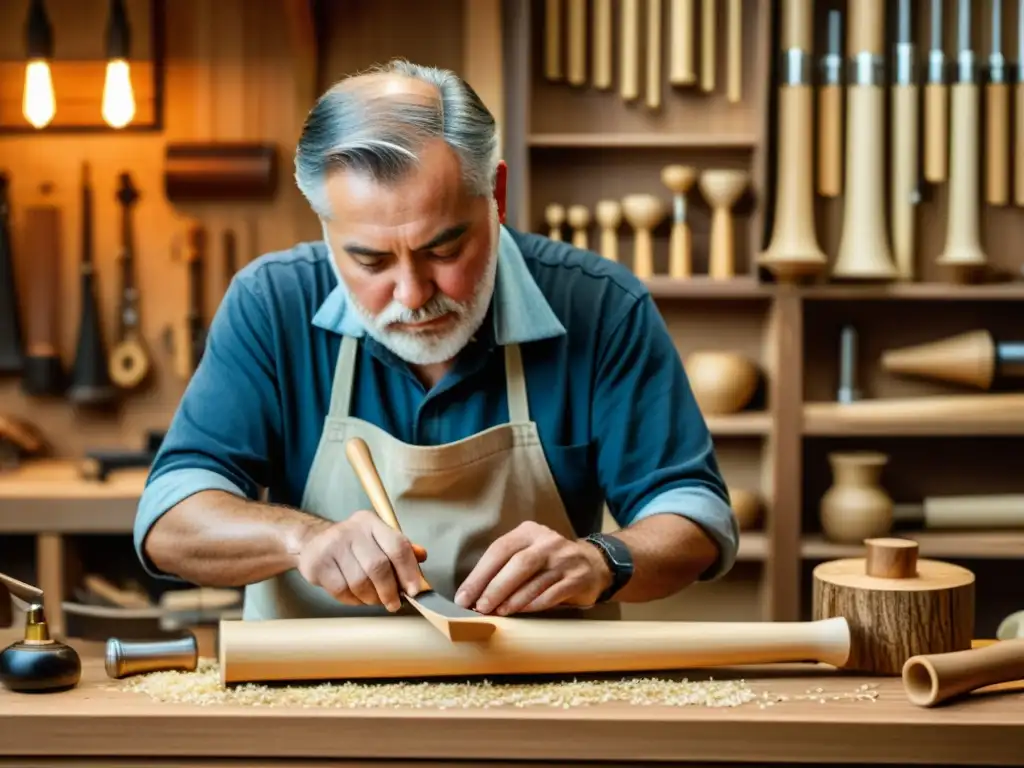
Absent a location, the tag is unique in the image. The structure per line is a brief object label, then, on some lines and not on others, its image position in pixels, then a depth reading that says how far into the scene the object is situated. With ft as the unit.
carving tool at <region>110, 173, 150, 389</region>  15.12
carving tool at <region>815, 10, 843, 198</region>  13.84
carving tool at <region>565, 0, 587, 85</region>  14.23
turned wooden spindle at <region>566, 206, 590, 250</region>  14.20
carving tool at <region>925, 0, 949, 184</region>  13.88
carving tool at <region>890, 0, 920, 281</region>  13.87
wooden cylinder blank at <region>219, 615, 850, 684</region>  5.85
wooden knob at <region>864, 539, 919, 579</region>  6.34
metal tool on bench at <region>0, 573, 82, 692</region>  5.79
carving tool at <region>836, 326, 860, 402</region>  14.23
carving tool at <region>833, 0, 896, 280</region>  13.70
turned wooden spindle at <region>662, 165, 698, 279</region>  14.10
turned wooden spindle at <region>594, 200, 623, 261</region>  14.24
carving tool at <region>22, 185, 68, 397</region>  15.05
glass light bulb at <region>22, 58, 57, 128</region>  12.85
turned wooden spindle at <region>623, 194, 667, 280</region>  14.15
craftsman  6.60
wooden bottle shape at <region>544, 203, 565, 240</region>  14.19
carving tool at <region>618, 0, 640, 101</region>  14.15
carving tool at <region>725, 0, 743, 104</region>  14.14
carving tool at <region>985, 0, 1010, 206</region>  13.89
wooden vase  13.56
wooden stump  6.22
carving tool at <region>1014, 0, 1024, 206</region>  13.96
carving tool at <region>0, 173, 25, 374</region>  14.88
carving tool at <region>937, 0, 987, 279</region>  13.79
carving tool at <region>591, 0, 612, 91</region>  14.19
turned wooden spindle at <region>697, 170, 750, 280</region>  13.97
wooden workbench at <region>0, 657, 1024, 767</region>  5.41
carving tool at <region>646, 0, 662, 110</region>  14.25
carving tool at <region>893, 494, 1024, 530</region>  13.84
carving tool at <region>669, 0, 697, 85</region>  14.03
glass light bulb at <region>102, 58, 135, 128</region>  12.89
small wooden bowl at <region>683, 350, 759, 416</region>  14.07
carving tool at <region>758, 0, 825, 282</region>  13.55
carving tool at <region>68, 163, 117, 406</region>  14.87
